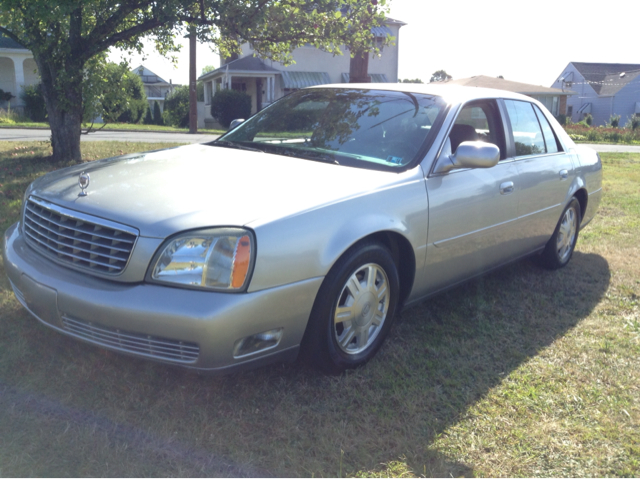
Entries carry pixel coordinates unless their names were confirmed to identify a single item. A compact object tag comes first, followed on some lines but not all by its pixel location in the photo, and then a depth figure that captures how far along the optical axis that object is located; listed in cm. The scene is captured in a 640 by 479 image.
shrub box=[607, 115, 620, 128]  4041
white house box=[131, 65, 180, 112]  6944
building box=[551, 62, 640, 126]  5122
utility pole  2481
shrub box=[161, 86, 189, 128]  3212
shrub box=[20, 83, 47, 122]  2675
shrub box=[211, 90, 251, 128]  2961
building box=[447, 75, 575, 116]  4203
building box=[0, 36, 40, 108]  3016
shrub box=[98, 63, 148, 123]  1024
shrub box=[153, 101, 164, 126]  3339
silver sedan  259
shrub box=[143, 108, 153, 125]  3379
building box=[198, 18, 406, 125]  3316
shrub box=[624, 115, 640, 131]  3701
